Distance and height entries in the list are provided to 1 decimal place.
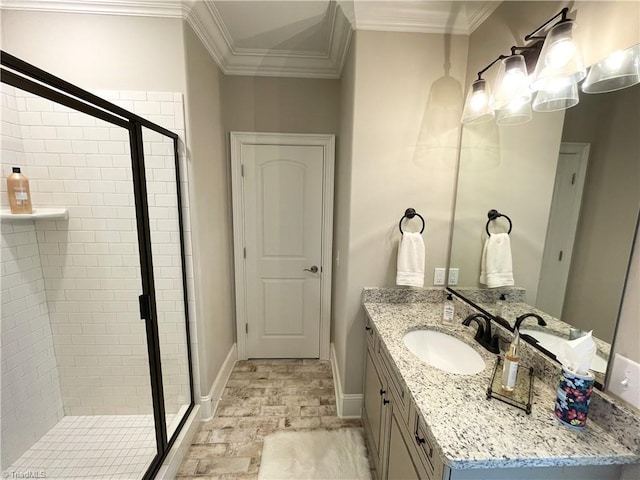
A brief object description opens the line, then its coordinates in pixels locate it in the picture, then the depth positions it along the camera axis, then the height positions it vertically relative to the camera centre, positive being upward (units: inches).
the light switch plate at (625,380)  32.0 -20.7
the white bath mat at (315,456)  64.5 -63.5
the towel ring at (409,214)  69.9 -3.0
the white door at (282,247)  98.3 -17.9
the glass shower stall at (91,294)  60.1 -23.8
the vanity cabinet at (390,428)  37.8 -38.9
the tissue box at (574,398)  33.3 -23.6
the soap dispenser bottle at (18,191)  59.1 +0.5
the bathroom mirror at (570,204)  35.1 +0.2
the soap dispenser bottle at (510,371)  39.2 -23.8
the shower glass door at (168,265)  65.2 -17.3
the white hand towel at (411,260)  68.1 -14.4
